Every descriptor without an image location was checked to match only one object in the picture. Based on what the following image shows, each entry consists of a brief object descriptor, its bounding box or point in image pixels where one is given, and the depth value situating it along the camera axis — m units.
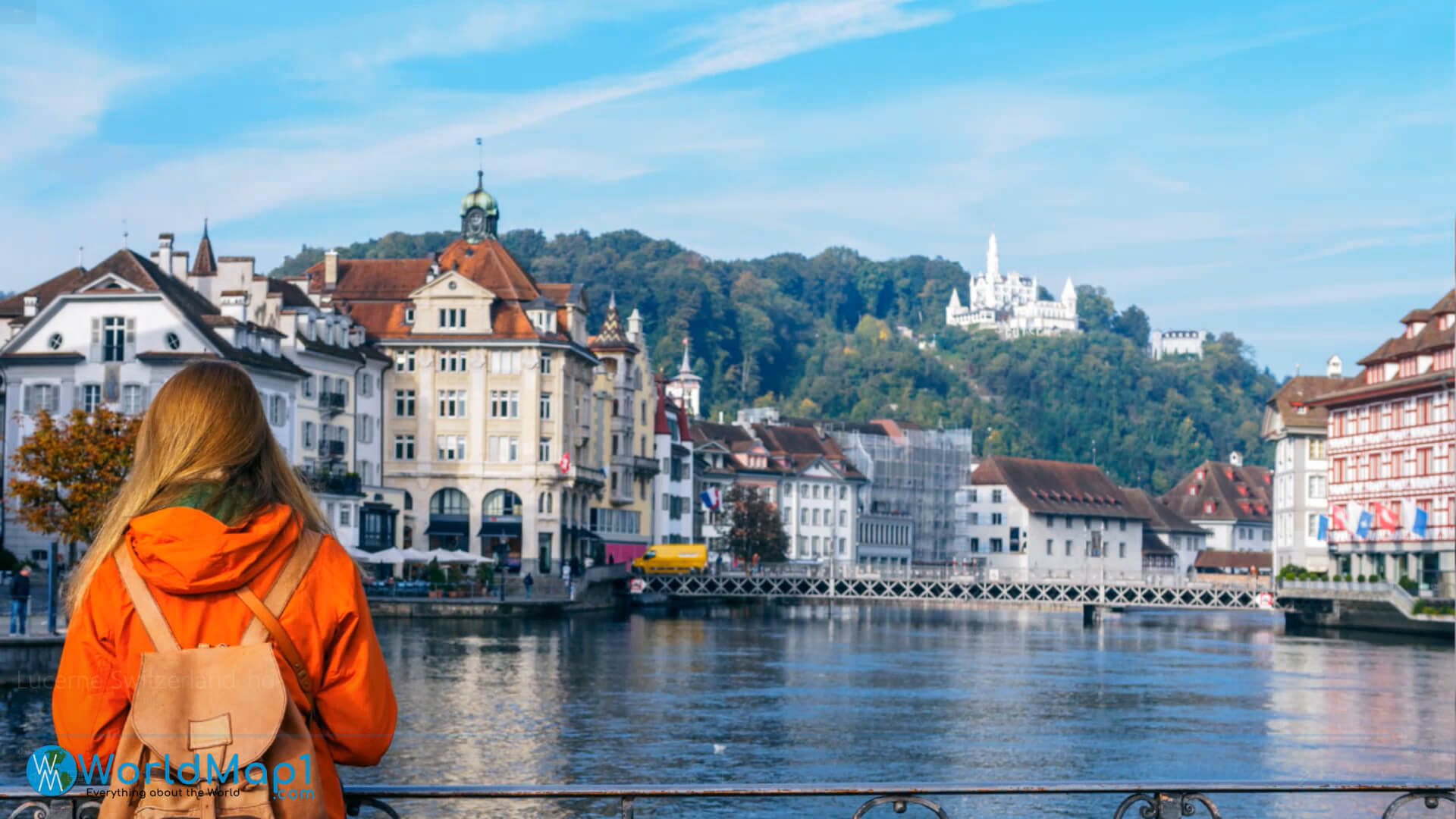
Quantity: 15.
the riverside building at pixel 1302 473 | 112.69
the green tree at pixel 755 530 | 132.75
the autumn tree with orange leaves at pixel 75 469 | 51.50
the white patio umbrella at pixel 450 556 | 81.38
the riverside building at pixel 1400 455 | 89.88
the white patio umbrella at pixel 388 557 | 78.19
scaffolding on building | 165.38
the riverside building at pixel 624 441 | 109.88
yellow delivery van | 106.62
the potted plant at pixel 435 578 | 78.69
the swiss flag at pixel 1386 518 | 93.81
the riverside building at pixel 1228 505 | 187.38
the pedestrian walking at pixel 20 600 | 41.38
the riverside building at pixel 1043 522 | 167.62
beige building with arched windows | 97.12
